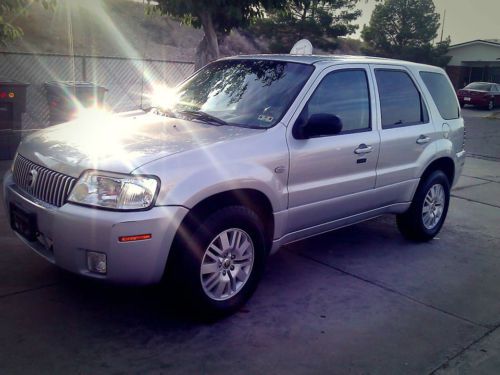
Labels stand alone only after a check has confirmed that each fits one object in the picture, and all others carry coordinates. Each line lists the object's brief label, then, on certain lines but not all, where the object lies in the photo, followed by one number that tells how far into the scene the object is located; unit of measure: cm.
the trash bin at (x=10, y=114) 832
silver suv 334
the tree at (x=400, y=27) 4565
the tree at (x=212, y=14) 830
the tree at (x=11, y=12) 663
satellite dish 1073
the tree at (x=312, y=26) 3472
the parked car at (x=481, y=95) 3191
